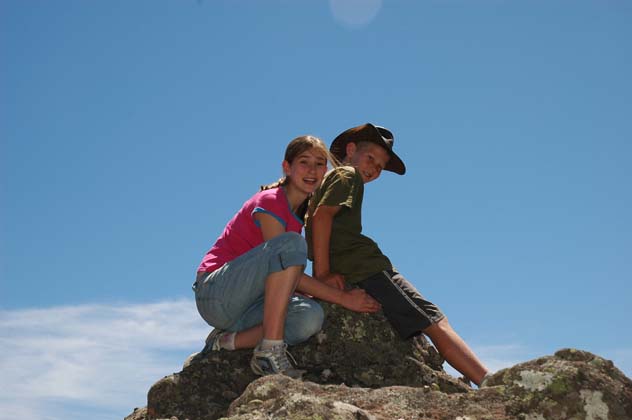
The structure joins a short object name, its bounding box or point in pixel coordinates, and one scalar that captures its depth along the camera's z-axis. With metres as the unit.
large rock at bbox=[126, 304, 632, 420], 4.36
